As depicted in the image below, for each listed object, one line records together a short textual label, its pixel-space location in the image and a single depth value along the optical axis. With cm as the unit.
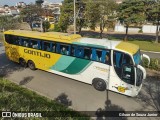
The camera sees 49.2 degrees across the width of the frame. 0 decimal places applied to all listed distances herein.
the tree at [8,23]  3719
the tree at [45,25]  4394
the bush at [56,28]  3536
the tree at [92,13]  2812
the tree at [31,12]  4316
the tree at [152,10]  2648
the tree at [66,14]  3119
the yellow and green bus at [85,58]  983
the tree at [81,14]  3004
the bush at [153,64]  1460
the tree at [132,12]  2760
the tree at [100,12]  2839
